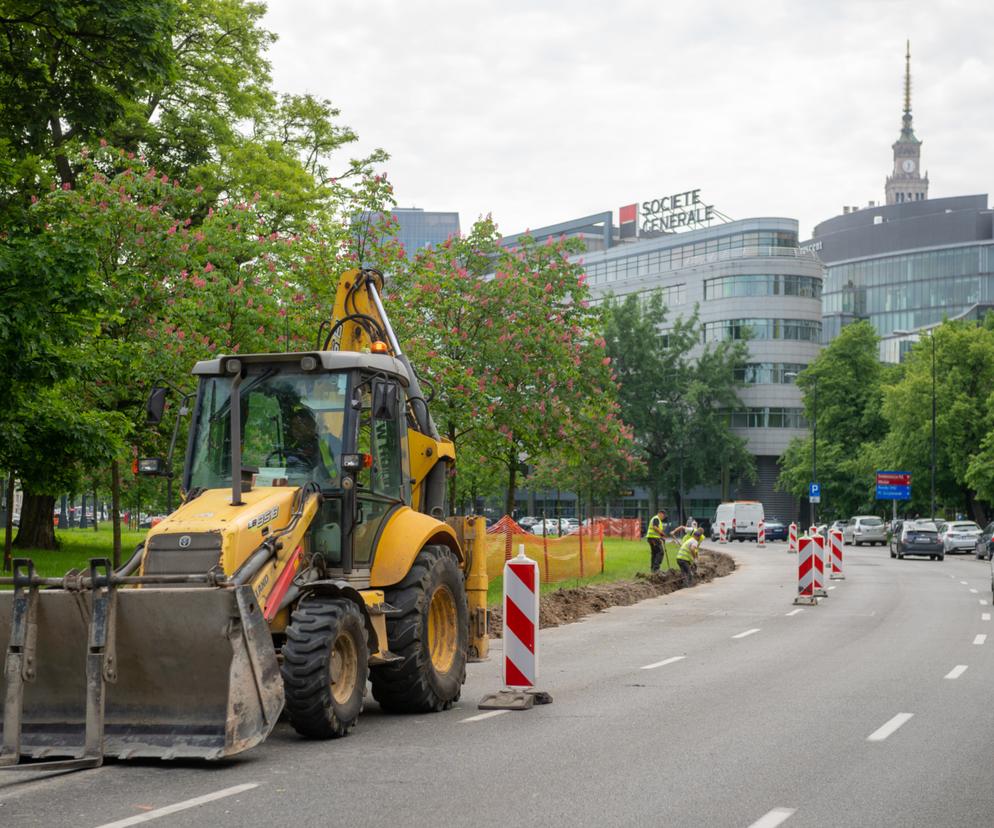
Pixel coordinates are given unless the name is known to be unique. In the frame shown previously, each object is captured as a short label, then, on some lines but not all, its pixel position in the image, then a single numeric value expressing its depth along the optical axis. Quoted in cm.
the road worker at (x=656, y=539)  3575
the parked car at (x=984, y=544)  5731
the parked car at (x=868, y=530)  7375
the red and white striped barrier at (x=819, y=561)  2852
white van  8275
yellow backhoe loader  907
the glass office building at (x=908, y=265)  14575
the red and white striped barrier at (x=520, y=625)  1273
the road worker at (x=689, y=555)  3397
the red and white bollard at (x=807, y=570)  2797
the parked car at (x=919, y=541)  5444
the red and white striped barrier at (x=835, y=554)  3688
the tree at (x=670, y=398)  9912
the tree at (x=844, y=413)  9075
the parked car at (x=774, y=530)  8550
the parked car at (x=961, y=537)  6331
